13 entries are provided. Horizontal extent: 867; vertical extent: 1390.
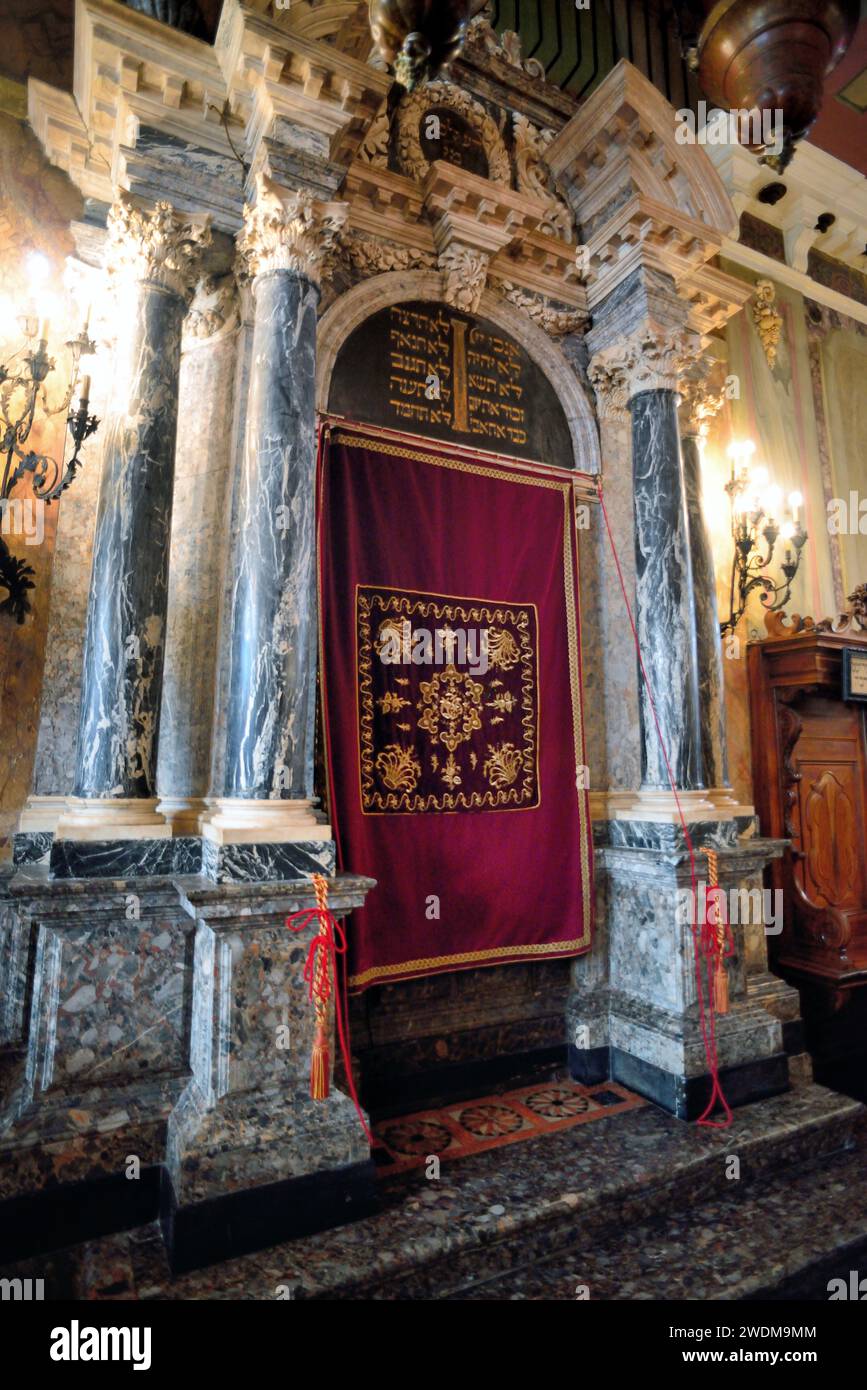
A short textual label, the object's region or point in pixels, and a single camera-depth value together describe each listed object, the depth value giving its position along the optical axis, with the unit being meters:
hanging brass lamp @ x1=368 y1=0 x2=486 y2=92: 1.72
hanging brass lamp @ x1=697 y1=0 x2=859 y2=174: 1.80
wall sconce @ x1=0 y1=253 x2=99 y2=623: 2.63
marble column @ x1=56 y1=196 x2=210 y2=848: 2.54
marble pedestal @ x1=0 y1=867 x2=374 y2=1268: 2.15
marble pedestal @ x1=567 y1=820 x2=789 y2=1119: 3.06
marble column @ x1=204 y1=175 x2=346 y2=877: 2.50
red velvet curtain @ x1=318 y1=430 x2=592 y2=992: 3.00
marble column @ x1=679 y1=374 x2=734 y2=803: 3.64
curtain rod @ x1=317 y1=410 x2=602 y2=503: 3.14
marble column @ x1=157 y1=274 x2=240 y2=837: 2.91
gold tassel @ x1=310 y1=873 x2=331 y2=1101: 2.33
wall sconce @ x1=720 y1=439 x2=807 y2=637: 4.34
